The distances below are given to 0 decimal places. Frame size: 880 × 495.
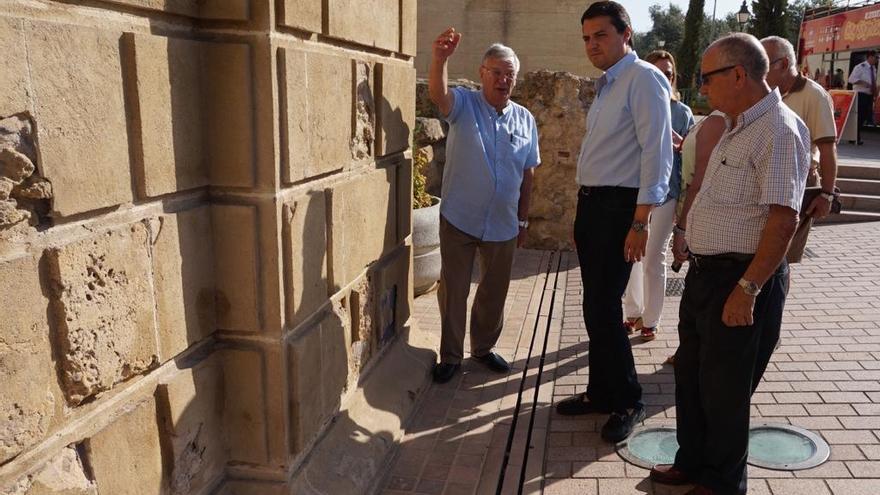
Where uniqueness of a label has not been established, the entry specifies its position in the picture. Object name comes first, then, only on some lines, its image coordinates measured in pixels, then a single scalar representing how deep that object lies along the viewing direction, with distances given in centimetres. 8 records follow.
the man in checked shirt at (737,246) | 264
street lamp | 2558
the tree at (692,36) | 3672
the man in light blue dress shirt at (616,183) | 339
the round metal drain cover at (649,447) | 349
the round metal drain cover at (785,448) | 341
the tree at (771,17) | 3278
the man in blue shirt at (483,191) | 412
